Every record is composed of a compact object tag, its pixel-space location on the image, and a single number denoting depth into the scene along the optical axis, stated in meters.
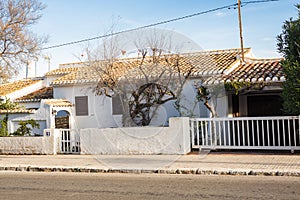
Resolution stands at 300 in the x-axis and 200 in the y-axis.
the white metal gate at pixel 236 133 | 12.51
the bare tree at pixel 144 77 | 15.52
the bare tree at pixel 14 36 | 19.16
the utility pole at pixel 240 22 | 19.08
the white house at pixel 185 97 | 15.30
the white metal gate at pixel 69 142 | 14.98
